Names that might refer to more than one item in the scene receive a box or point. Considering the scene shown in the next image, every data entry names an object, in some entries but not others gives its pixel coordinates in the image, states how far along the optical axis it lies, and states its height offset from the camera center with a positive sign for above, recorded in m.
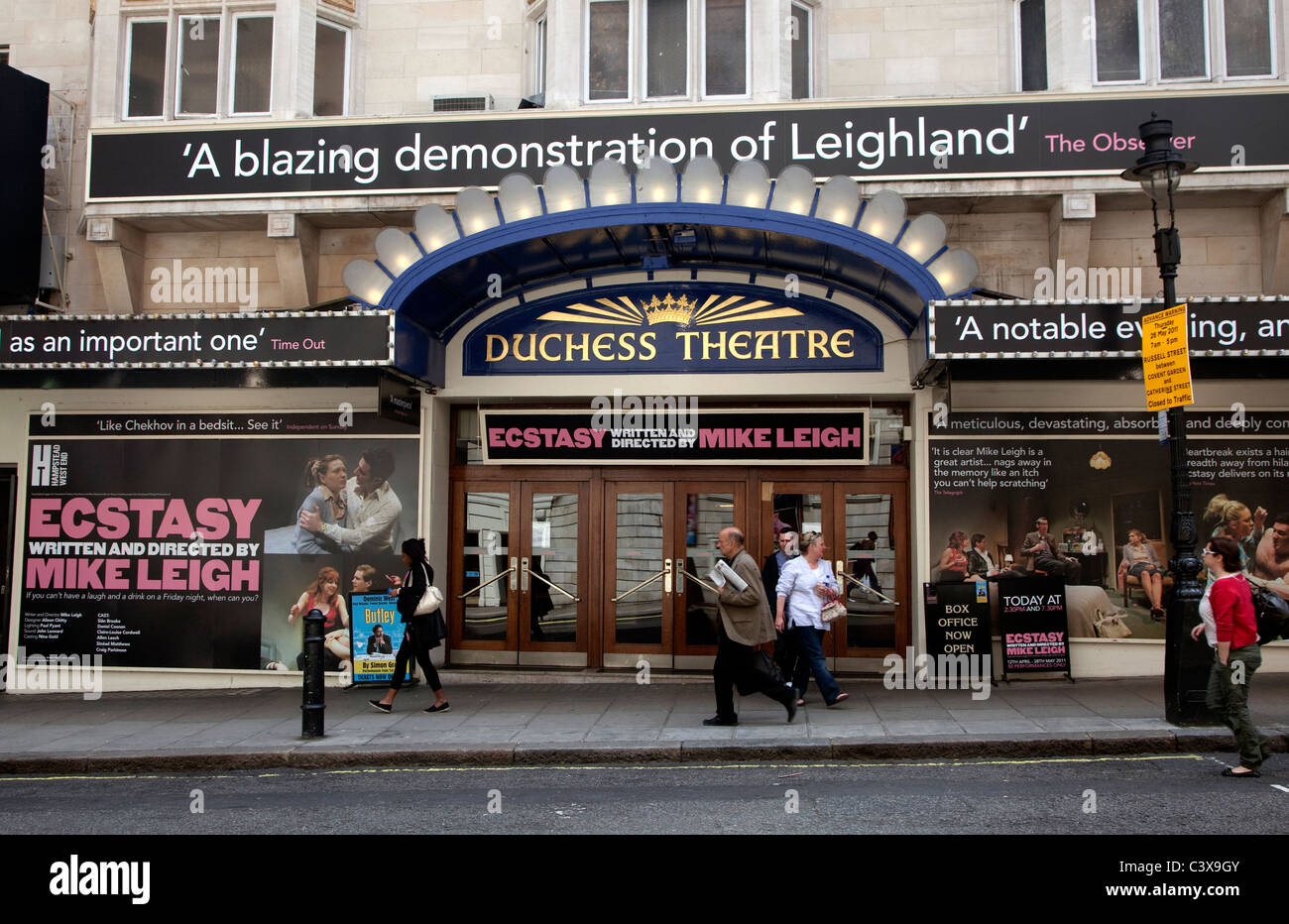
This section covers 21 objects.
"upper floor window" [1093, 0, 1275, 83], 11.26 +5.49
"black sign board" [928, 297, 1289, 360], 9.42 +1.94
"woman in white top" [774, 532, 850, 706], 9.56 -0.61
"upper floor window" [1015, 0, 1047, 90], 11.81 +5.69
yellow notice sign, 8.60 +1.52
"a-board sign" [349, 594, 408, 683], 11.77 -1.13
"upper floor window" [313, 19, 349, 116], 12.66 +5.74
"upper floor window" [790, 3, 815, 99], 12.15 +5.72
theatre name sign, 11.81 +2.37
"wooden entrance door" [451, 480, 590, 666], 12.38 -0.44
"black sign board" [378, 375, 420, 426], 10.89 +1.49
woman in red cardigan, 7.00 -0.69
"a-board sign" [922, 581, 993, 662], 11.02 -0.94
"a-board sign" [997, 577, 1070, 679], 10.98 -0.97
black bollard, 8.84 -1.23
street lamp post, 8.45 -0.03
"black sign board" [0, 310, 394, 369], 10.44 +2.02
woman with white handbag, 9.64 -0.69
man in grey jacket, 8.73 -0.78
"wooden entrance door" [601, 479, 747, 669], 12.21 -0.39
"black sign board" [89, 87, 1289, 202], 10.80 +4.35
